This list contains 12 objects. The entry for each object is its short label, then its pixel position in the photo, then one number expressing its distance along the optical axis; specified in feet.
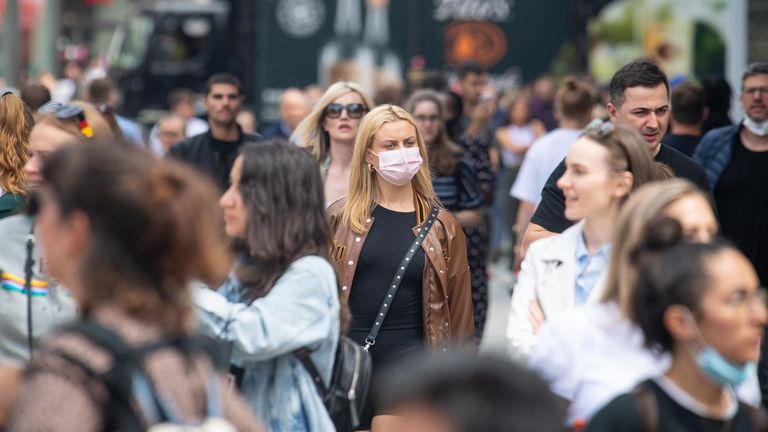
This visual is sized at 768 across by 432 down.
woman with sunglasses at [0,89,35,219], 36.22
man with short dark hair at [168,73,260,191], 58.70
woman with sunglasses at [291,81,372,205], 51.21
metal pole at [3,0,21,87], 103.45
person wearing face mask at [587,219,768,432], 21.61
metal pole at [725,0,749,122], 89.51
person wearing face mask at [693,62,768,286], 51.19
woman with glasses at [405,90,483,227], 56.39
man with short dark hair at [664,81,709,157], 58.65
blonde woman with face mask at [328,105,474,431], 39.45
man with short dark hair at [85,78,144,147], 74.95
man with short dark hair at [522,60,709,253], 38.06
